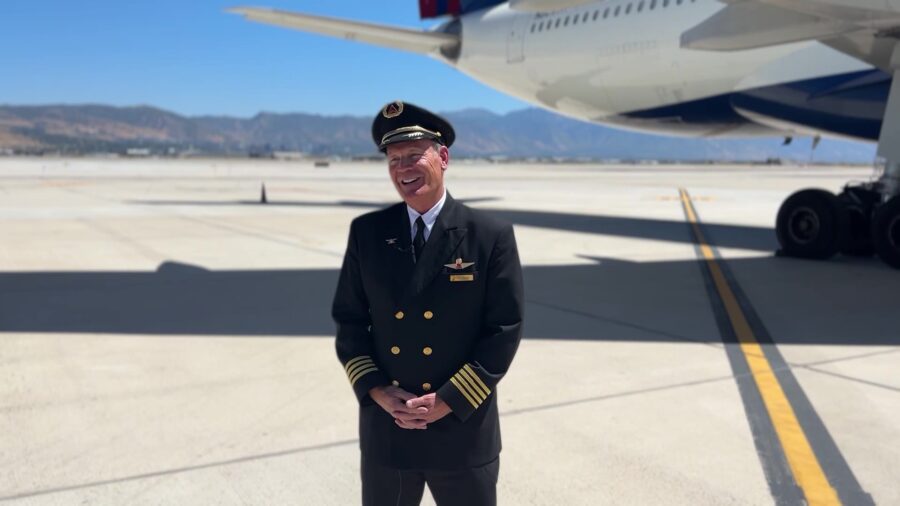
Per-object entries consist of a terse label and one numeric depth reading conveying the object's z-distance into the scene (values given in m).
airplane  8.54
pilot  2.44
